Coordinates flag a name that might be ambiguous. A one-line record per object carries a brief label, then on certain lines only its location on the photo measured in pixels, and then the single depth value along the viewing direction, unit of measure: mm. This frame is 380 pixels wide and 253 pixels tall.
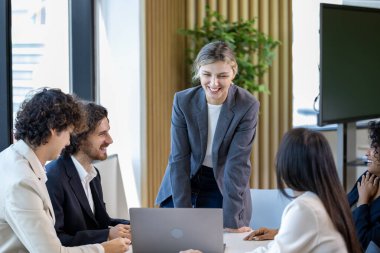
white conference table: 2864
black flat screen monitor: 4781
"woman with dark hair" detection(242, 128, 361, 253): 2303
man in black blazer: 2973
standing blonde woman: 3525
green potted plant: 5828
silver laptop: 2680
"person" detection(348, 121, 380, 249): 2998
